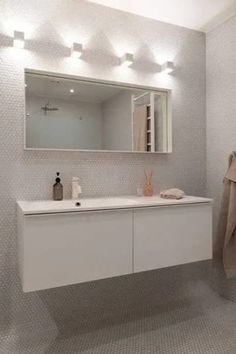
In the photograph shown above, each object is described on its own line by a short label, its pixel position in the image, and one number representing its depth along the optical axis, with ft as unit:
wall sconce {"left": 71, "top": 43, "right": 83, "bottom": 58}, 6.41
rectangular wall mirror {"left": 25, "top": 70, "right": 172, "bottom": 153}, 6.36
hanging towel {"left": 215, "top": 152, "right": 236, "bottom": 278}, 6.95
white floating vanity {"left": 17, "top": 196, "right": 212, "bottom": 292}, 4.88
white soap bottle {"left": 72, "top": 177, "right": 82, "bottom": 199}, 6.53
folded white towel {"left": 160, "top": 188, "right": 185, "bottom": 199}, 6.65
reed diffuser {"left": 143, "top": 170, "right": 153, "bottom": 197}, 7.25
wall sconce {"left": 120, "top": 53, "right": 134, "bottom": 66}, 6.93
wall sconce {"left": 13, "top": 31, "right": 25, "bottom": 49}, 5.87
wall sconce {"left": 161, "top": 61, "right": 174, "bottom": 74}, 7.49
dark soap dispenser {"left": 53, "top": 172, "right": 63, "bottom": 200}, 6.36
